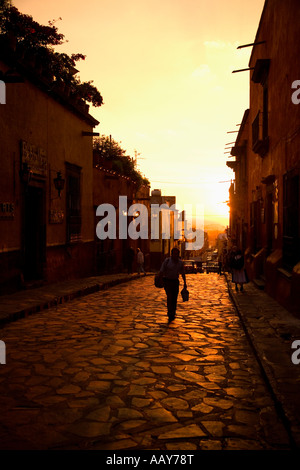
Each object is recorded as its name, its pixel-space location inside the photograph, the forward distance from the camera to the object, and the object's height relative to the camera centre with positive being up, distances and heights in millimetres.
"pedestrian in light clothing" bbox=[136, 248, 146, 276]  23844 -1335
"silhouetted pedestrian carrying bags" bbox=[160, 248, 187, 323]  9320 -814
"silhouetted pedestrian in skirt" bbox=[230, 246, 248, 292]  13695 -1145
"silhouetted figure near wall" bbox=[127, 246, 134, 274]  22969 -1181
